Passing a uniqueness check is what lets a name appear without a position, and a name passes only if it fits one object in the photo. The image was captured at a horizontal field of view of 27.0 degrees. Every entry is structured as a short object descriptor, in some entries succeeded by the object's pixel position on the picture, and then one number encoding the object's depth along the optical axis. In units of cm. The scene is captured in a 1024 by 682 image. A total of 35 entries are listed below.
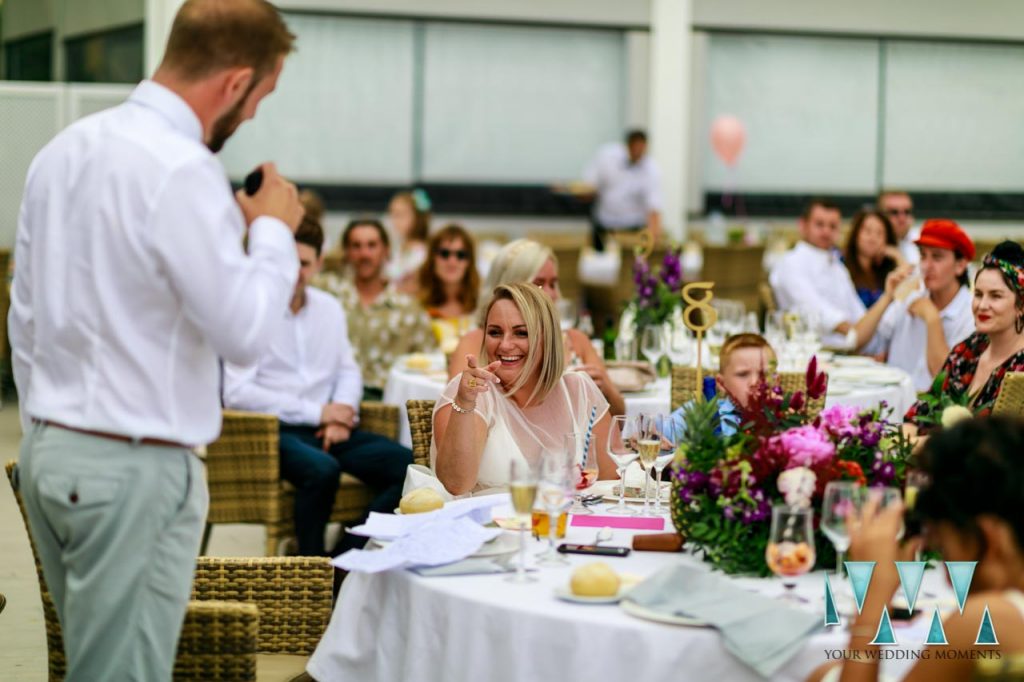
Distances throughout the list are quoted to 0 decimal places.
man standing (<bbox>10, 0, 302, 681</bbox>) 334
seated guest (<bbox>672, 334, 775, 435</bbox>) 616
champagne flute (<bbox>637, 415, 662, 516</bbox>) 465
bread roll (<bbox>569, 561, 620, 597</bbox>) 372
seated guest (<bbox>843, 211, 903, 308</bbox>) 1195
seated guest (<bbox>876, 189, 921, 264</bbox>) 1329
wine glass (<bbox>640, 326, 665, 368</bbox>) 864
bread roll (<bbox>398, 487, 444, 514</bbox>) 464
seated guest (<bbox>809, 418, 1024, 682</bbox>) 301
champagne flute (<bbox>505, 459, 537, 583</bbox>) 387
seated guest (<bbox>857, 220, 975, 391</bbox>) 904
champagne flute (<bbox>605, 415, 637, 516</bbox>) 467
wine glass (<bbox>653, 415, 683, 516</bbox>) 483
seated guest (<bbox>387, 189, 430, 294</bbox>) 1371
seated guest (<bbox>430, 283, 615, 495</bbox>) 542
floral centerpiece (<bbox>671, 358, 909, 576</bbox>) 392
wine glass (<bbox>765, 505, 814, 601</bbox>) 375
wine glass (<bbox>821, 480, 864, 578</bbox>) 353
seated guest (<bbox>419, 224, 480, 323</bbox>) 1027
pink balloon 2065
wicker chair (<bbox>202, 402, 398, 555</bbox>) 744
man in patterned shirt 975
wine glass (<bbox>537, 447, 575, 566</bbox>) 395
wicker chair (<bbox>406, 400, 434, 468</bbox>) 598
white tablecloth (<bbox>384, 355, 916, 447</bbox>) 778
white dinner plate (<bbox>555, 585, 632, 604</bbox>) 368
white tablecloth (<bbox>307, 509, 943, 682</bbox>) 349
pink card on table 462
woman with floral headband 683
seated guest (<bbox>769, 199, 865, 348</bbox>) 1175
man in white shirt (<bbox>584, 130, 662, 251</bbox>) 1996
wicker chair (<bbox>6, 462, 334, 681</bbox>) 462
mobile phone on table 419
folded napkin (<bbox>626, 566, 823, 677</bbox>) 339
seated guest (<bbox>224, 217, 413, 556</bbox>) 763
